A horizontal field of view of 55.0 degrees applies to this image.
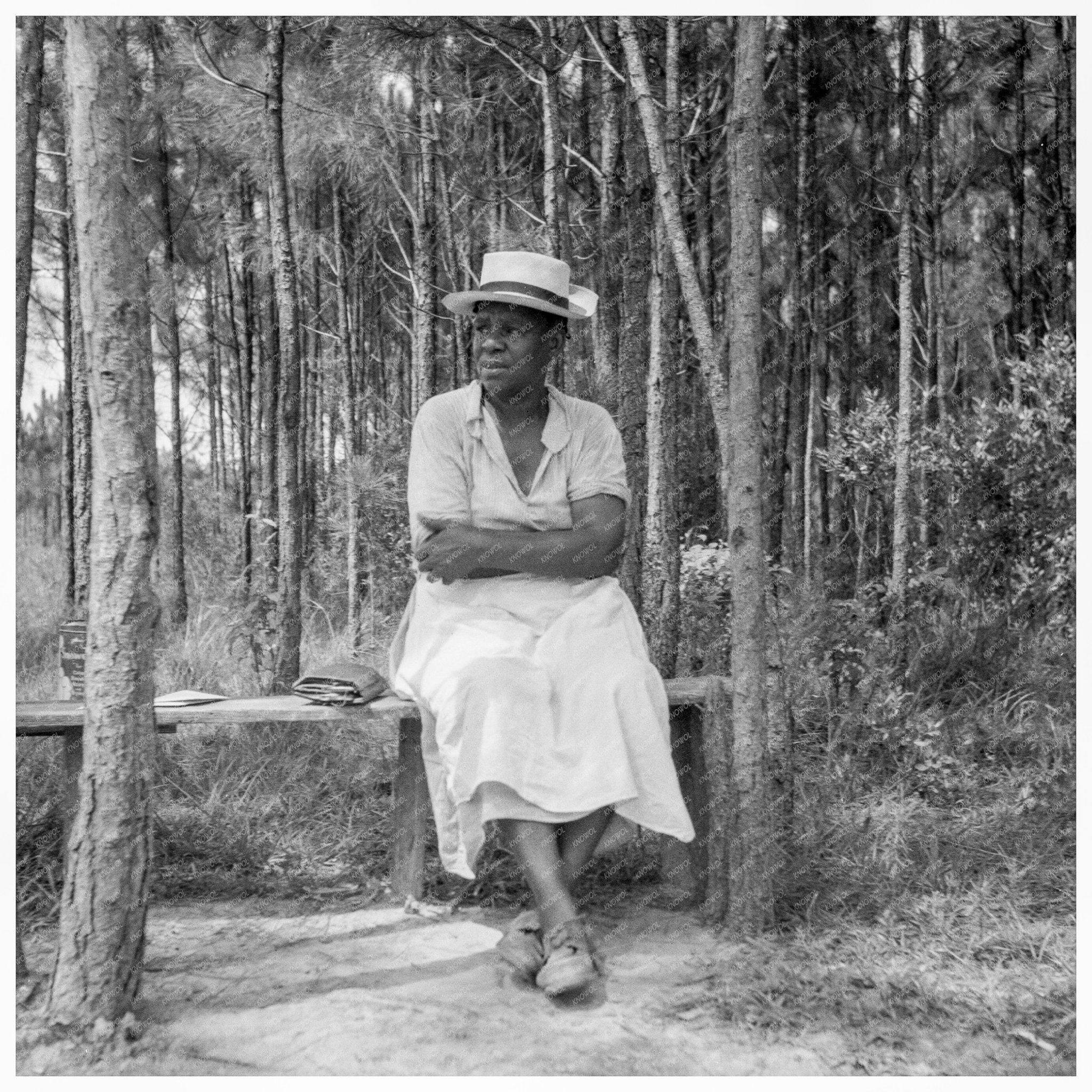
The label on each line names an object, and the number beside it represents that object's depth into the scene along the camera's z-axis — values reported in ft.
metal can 11.11
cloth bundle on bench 10.21
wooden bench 9.86
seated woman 8.77
